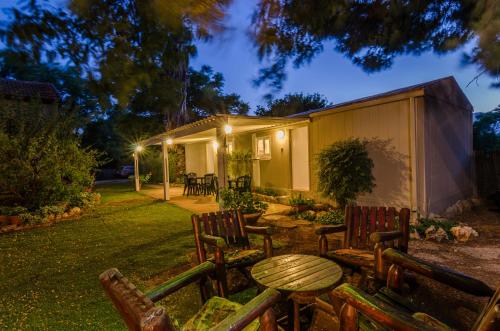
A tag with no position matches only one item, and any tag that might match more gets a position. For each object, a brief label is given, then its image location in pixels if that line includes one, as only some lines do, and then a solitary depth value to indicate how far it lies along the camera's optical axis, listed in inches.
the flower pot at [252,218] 203.5
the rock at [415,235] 198.7
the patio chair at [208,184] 417.7
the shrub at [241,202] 222.7
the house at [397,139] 220.5
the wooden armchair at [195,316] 43.2
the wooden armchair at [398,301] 52.9
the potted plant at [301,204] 275.6
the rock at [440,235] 190.9
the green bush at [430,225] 202.0
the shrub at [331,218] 236.5
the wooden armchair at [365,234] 111.5
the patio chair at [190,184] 430.3
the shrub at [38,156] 274.1
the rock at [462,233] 190.3
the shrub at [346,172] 234.1
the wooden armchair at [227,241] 106.3
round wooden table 83.0
